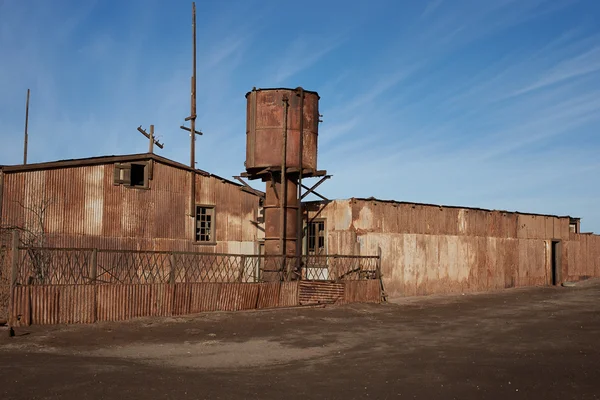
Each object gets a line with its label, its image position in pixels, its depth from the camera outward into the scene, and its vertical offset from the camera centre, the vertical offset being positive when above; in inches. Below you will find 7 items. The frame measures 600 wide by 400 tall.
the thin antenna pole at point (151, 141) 1438.5 +237.7
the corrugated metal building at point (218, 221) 839.7 +26.1
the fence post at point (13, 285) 547.5 -48.5
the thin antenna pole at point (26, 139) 1854.8 +310.2
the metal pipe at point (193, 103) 1166.8 +283.2
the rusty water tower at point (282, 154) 866.1 +128.1
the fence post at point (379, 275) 895.7 -57.9
